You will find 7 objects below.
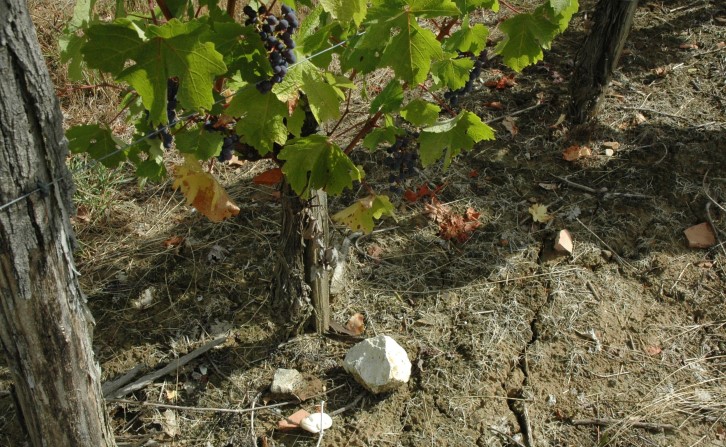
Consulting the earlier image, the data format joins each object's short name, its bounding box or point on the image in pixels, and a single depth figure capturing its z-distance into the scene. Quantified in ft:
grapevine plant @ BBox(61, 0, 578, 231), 5.58
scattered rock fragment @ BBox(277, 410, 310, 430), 9.02
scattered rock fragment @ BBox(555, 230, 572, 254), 11.36
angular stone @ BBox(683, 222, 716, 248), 11.57
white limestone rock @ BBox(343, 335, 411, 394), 9.15
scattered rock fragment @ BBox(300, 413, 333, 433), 8.94
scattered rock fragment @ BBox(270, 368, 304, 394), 9.32
